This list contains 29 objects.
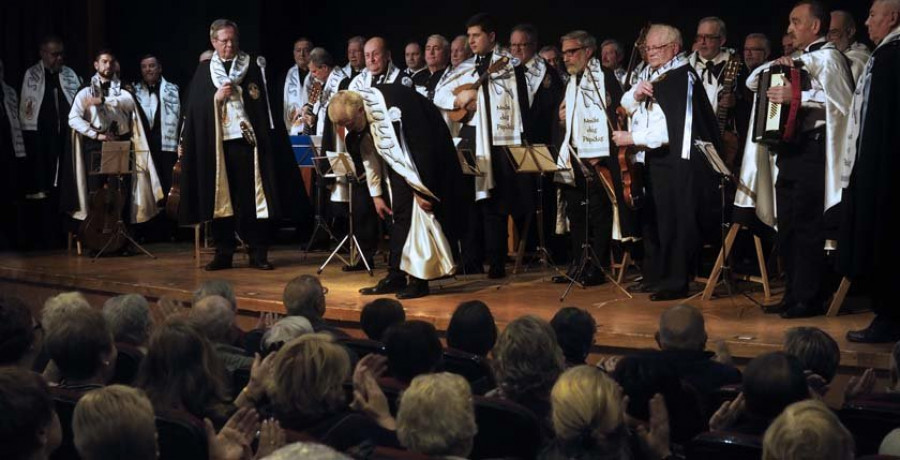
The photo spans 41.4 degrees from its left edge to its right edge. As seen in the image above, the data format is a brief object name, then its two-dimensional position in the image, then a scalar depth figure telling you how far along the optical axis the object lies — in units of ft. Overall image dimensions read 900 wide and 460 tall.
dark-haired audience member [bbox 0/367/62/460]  9.73
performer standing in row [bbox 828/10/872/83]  25.46
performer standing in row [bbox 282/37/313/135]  40.98
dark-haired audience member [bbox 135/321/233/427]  12.64
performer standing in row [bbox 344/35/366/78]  36.58
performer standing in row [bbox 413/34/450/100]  32.76
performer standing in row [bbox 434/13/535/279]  30.58
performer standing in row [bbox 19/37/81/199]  40.55
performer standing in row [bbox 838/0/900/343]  20.38
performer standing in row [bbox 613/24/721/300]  25.50
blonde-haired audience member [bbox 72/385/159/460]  9.75
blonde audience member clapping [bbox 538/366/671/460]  10.65
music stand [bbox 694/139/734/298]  23.47
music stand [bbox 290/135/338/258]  36.01
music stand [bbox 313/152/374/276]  30.63
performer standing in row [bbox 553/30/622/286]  27.96
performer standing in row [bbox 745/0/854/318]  22.44
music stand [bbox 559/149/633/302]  27.20
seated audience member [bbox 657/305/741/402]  14.56
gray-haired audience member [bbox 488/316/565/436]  13.03
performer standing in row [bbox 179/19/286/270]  31.50
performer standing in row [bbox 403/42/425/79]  35.94
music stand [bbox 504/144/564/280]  27.43
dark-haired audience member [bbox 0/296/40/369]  14.60
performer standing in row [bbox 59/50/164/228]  36.81
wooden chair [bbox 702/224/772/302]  25.43
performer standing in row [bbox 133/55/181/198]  41.47
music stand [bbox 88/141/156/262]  35.22
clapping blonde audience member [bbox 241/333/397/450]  11.70
